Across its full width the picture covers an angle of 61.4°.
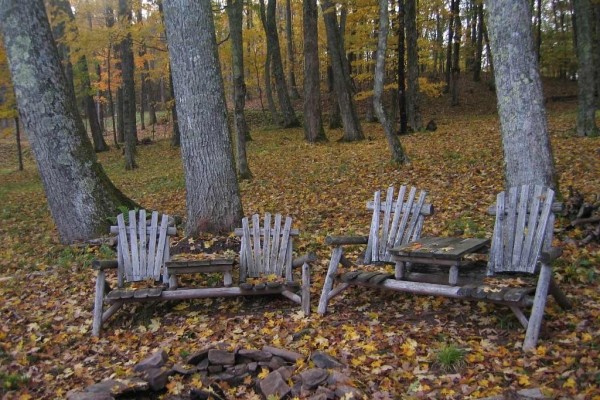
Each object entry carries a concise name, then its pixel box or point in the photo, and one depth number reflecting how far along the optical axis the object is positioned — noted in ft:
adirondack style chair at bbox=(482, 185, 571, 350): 15.39
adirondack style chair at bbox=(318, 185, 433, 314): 18.01
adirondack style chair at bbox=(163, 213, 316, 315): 17.10
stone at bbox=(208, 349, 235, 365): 13.91
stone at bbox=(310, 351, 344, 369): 12.93
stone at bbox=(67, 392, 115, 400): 12.24
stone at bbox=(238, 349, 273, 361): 13.85
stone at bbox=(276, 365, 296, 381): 12.77
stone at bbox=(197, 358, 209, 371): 13.88
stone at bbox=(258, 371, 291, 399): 12.19
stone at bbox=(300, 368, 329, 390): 12.14
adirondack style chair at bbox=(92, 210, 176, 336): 19.10
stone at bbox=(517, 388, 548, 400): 10.58
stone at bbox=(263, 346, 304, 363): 13.60
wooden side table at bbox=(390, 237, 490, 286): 14.78
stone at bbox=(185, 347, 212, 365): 14.11
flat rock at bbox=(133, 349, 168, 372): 13.75
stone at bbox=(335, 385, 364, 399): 11.42
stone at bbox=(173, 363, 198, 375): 13.67
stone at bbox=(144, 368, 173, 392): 13.12
